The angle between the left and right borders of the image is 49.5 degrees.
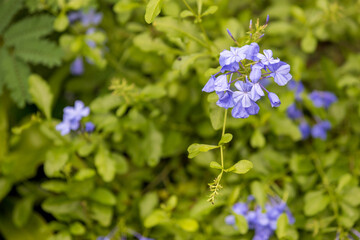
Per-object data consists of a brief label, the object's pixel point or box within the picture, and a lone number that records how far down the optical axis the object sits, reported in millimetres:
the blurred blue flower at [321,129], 2320
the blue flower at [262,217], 1888
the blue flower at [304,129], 2381
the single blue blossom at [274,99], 1337
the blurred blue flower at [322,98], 2352
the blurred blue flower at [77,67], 2773
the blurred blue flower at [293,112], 2396
